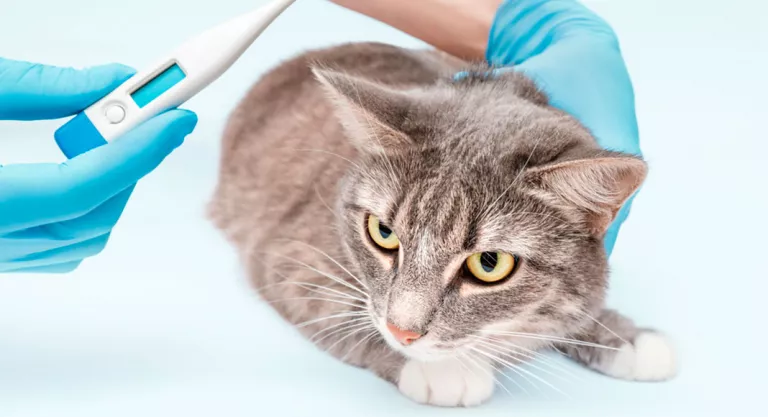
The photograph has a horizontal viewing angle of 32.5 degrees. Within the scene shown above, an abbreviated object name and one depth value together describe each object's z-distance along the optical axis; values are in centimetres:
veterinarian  46
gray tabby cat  46
